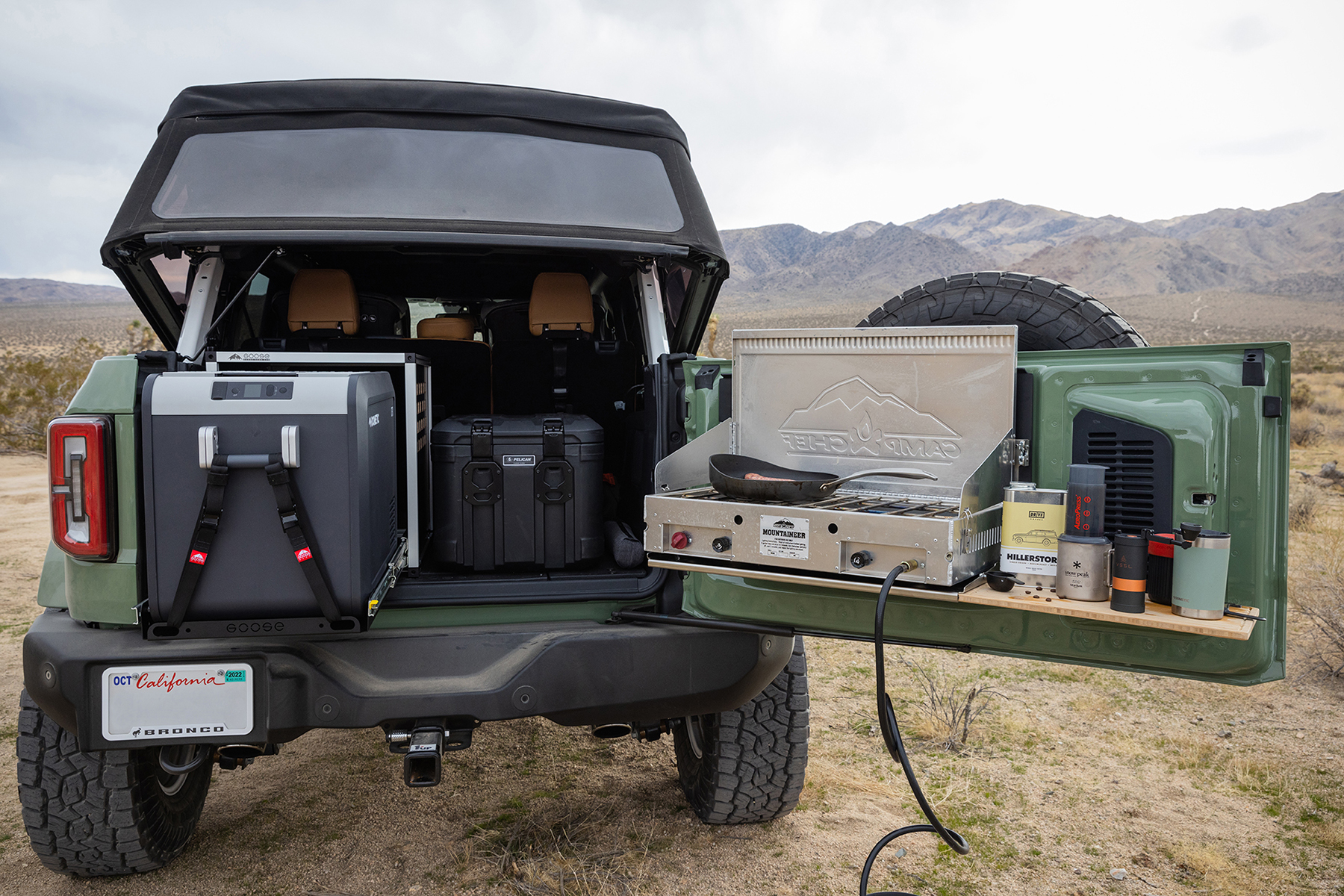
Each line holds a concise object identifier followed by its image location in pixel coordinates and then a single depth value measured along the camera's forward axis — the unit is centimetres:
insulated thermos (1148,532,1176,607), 180
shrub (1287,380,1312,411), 1661
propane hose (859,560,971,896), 192
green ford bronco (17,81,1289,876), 191
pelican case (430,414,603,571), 261
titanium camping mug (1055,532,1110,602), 185
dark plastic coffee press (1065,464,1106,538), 189
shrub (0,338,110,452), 1330
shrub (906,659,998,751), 381
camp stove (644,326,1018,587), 198
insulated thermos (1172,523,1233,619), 173
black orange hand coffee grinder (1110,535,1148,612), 178
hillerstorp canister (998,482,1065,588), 195
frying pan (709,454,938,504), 217
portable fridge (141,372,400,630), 190
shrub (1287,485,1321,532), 784
